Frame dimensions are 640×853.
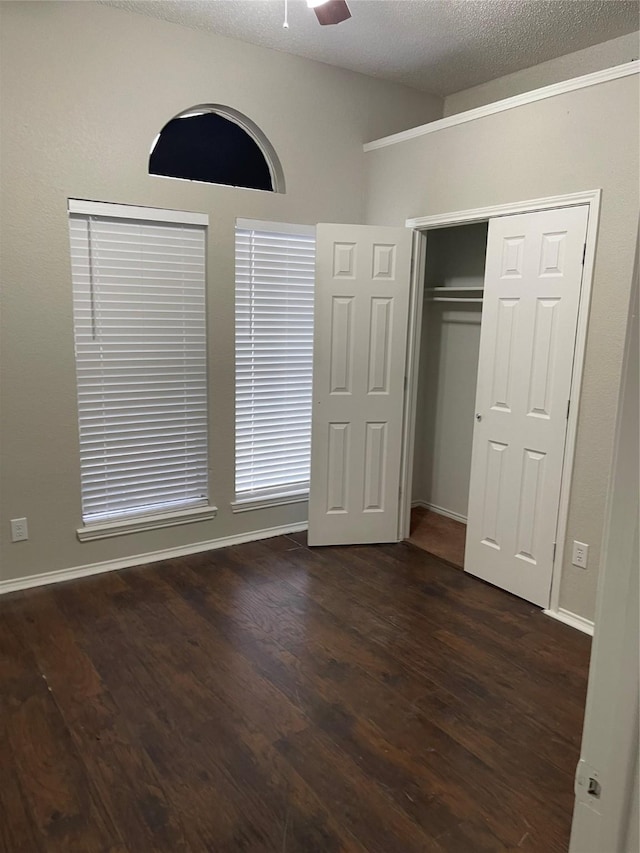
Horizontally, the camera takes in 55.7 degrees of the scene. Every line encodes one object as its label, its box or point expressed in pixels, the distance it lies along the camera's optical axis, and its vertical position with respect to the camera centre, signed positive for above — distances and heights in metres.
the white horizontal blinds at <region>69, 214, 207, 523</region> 3.34 -0.23
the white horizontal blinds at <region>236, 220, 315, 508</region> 3.86 -0.20
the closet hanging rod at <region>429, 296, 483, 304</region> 4.23 +0.22
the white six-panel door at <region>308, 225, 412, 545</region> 3.71 -0.34
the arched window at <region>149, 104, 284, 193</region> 3.47 +1.02
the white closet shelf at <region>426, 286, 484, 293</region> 4.10 +0.28
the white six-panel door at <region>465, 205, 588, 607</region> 3.02 -0.32
